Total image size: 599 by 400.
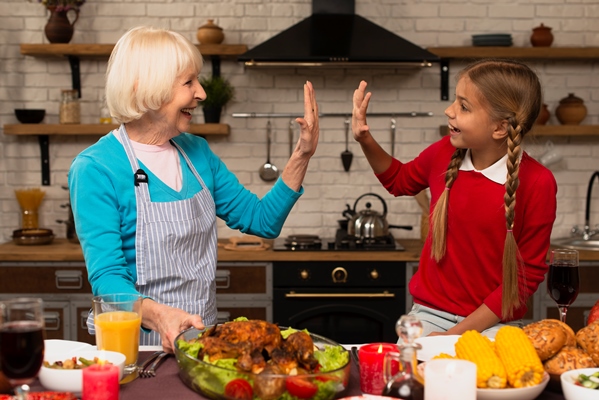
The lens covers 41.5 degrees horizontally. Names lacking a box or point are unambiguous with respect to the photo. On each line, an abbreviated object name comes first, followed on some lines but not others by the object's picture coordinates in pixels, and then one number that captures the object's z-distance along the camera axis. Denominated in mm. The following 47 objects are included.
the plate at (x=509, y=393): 1492
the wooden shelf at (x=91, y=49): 4281
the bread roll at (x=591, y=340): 1653
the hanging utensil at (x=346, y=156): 4535
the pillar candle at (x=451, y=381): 1396
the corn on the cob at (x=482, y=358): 1508
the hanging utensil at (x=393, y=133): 4553
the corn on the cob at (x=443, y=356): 1542
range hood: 3980
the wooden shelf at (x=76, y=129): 4266
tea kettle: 4148
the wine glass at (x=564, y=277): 2035
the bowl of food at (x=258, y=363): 1489
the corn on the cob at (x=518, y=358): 1520
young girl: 2307
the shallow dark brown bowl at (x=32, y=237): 4148
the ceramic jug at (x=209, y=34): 4324
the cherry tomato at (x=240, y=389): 1500
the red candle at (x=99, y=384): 1445
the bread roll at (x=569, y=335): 1670
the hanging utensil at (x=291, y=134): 4536
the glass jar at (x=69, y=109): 4352
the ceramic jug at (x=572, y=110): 4418
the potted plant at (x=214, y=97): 4332
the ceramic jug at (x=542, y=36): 4391
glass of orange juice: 1665
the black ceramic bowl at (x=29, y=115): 4355
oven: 3965
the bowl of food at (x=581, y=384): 1479
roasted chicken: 1529
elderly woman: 2176
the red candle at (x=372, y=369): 1633
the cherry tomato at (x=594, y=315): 1870
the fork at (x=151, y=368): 1729
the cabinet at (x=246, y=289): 3975
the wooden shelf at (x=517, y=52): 4332
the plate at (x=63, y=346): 1795
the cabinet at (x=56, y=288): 3951
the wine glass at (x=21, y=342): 1362
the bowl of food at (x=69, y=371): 1577
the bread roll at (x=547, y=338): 1619
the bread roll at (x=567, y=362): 1615
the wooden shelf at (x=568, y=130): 4344
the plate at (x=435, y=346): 1767
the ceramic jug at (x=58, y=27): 4312
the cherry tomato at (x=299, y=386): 1475
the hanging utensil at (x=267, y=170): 4551
